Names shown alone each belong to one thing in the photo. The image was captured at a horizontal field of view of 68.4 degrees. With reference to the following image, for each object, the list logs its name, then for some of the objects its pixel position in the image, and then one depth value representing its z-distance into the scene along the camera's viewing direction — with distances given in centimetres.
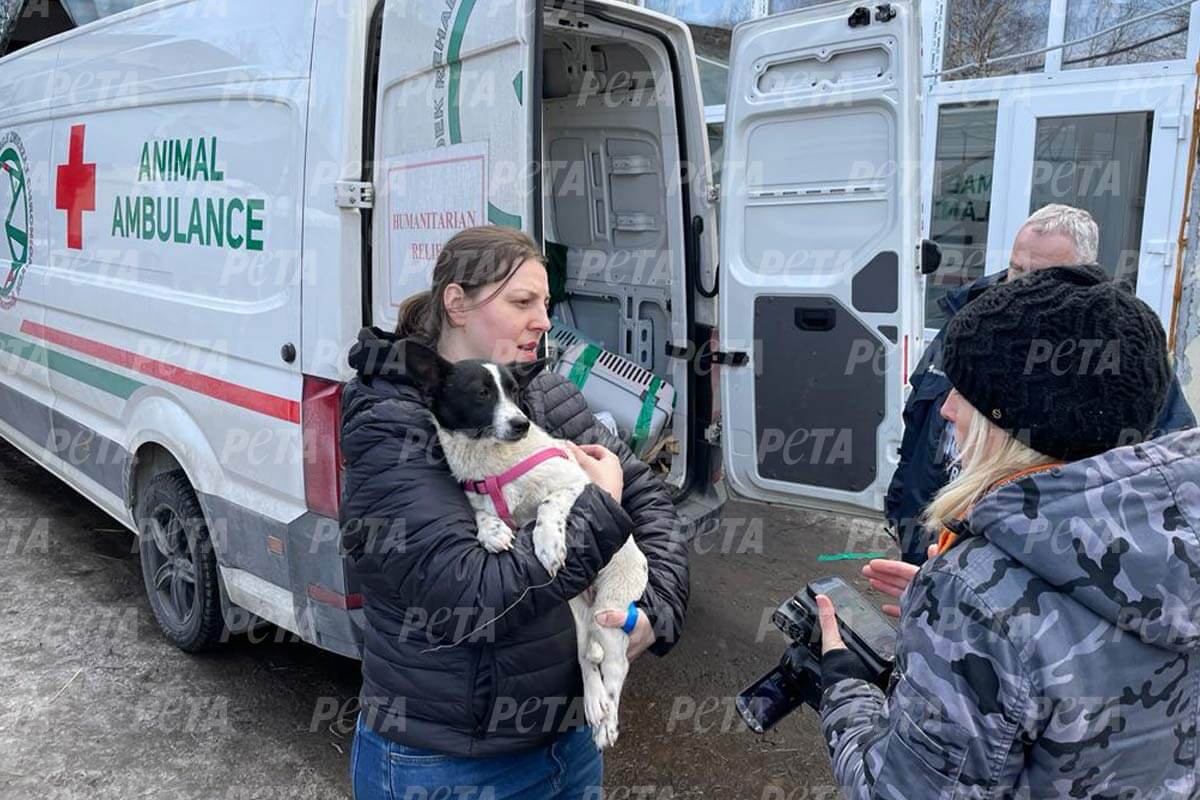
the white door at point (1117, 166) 587
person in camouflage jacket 105
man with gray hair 290
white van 280
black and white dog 166
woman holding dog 149
